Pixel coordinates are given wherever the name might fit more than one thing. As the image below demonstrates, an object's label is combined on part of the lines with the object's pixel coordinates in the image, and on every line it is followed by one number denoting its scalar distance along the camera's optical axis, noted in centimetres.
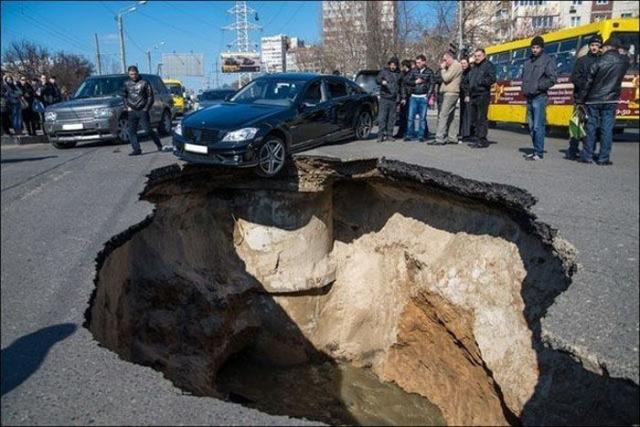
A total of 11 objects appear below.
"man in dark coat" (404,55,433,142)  940
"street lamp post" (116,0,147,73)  2316
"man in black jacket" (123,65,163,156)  834
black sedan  653
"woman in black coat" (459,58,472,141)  893
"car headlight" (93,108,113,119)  972
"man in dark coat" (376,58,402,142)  930
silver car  905
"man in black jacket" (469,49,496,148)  831
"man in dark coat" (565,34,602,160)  620
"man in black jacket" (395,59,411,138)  985
